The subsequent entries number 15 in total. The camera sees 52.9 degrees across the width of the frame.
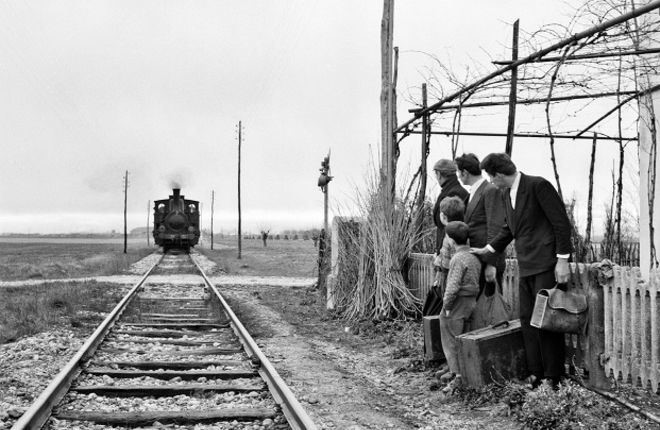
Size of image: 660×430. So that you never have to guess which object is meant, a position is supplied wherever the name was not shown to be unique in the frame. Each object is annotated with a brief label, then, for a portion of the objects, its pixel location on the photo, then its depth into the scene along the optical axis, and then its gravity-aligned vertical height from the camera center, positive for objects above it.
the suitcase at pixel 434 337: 6.05 -0.97
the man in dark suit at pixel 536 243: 4.80 -0.07
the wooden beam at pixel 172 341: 7.62 -1.28
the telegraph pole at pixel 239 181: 38.94 +2.95
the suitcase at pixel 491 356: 5.10 -0.96
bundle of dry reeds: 8.76 -0.33
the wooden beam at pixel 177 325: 9.01 -1.28
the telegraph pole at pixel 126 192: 55.27 +3.24
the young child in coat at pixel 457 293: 5.45 -0.50
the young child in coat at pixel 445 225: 5.70 +0.06
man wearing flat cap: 6.36 +0.47
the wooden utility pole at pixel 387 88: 9.50 +2.12
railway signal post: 13.82 +0.73
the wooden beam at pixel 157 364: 6.21 -1.25
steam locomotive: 39.44 +0.40
